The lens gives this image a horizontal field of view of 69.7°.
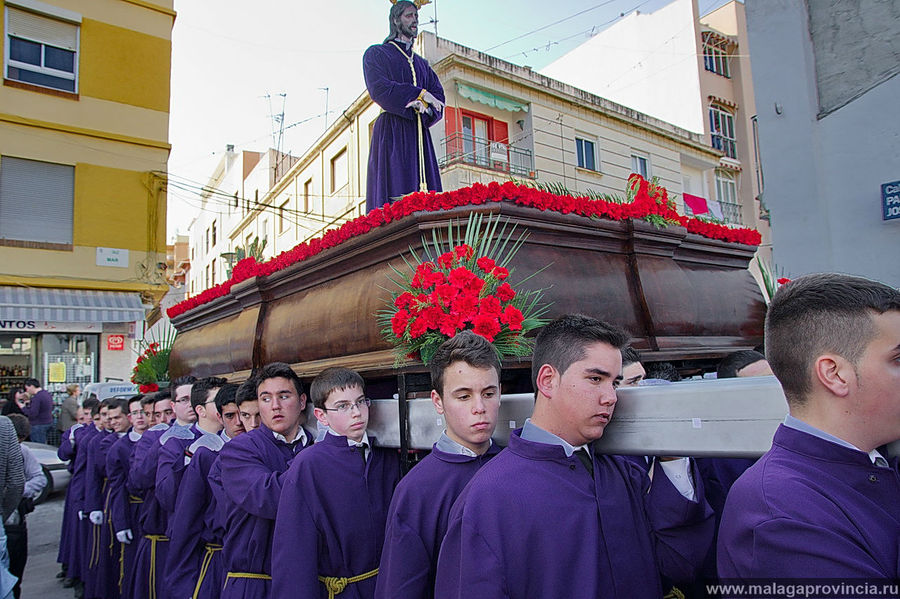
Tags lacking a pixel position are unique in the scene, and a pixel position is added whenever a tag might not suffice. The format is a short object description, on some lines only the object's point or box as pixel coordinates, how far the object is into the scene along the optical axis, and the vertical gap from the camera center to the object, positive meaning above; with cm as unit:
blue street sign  607 +146
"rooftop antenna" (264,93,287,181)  2285 +898
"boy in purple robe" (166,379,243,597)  379 -83
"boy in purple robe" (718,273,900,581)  110 -19
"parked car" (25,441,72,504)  936 -110
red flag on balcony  1738 +429
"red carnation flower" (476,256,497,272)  270 +44
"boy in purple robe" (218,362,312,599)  312 -47
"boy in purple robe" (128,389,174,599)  469 -105
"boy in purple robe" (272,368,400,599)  266 -56
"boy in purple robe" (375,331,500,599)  207 -31
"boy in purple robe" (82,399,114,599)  591 -116
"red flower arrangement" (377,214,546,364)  257 +26
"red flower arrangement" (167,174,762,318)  308 +83
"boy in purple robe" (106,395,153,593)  546 -100
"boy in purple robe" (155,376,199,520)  421 -42
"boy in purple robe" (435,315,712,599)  157 -36
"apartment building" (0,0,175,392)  1252 +406
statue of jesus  462 +189
